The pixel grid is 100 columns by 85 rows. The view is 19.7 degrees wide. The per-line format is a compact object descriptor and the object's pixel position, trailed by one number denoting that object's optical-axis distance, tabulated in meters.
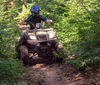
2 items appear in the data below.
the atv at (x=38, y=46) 10.66
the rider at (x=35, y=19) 11.77
